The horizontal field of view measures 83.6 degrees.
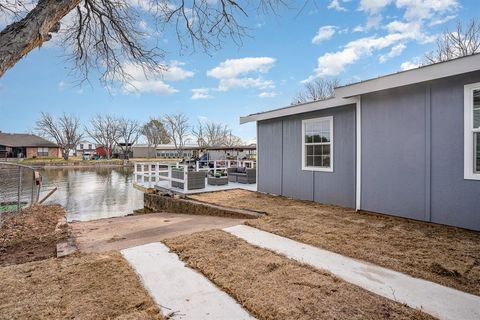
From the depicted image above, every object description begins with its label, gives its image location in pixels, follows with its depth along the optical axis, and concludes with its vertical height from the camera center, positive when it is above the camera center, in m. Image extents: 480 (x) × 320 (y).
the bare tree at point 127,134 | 54.17 +4.70
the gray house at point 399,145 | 4.34 +0.20
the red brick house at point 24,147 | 48.41 +1.98
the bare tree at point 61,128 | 47.25 +5.29
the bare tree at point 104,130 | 52.47 +5.40
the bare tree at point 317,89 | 26.86 +6.92
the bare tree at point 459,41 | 15.17 +6.86
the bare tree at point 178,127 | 53.31 +5.94
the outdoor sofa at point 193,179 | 9.62 -0.83
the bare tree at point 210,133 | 53.41 +4.74
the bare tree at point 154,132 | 56.12 +5.24
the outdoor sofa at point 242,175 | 11.34 -0.80
